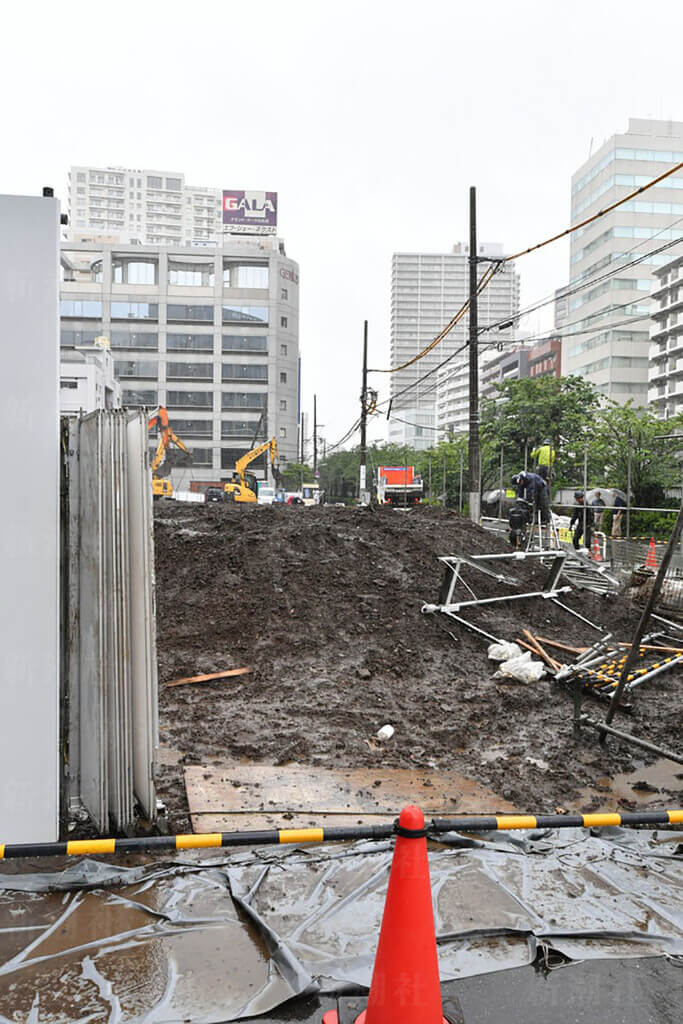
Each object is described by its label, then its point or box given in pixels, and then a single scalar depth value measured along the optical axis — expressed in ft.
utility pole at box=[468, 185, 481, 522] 57.72
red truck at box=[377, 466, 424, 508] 134.00
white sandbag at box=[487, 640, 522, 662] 26.99
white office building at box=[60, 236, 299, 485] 274.57
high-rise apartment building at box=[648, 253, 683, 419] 242.58
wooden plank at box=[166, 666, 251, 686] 25.00
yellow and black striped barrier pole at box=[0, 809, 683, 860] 11.67
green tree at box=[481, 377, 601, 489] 135.13
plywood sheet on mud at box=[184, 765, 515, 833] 14.92
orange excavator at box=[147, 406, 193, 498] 106.63
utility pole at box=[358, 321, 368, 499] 108.47
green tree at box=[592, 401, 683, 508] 88.28
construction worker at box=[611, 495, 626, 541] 61.31
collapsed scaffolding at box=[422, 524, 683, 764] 17.43
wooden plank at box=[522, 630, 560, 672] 25.58
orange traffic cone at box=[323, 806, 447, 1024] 8.13
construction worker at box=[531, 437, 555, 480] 54.34
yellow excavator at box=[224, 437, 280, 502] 120.78
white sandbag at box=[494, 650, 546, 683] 24.95
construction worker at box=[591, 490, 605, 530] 62.39
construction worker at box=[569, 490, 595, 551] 50.84
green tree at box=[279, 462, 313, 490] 273.77
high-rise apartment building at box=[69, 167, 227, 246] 548.72
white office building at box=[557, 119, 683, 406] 277.44
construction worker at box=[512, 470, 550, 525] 50.16
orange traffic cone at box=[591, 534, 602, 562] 53.38
